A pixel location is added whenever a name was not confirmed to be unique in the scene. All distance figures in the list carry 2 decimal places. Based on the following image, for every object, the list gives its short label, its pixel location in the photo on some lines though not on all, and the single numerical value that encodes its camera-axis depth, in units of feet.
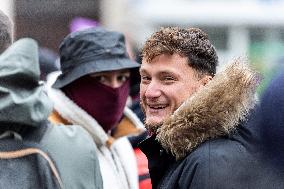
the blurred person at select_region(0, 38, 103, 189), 21.60
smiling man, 21.25
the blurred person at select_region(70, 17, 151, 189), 30.32
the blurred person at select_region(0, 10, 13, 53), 24.48
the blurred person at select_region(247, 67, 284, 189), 18.30
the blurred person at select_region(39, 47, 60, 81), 51.46
